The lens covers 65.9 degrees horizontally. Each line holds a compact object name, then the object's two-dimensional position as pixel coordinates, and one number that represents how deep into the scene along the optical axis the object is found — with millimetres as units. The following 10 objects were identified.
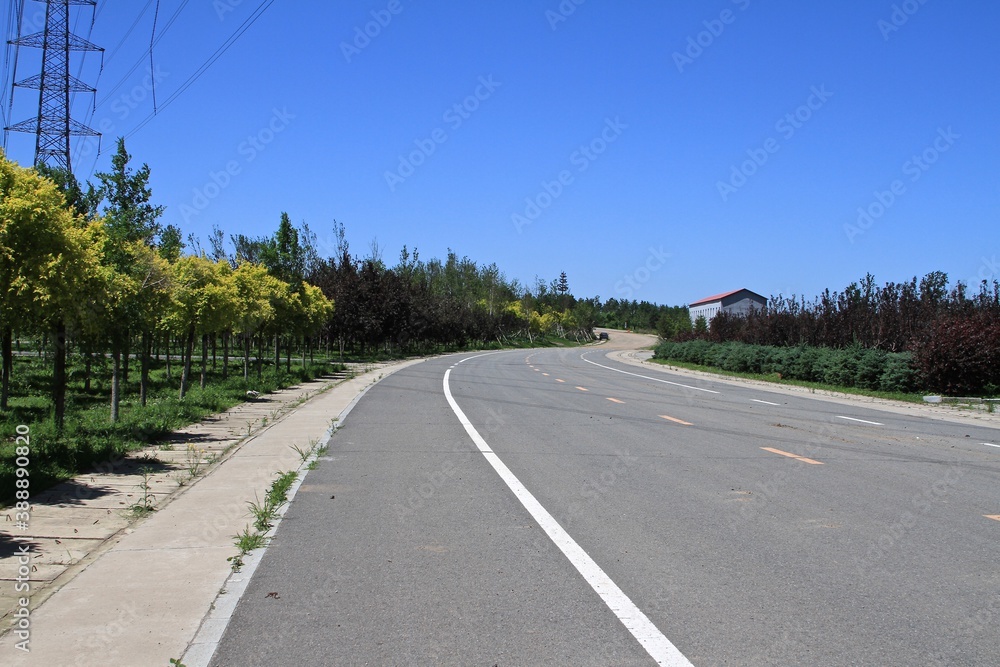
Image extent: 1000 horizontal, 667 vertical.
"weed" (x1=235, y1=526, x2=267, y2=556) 6336
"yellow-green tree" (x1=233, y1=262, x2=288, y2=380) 22703
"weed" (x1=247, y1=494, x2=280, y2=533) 7020
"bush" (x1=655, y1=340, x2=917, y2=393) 26703
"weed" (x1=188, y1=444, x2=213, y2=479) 9781
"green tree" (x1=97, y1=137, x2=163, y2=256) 16158
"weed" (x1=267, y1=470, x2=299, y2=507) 8134
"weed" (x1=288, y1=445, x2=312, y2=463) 11119
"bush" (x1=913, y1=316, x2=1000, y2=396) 24188
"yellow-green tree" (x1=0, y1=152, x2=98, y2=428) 9016
